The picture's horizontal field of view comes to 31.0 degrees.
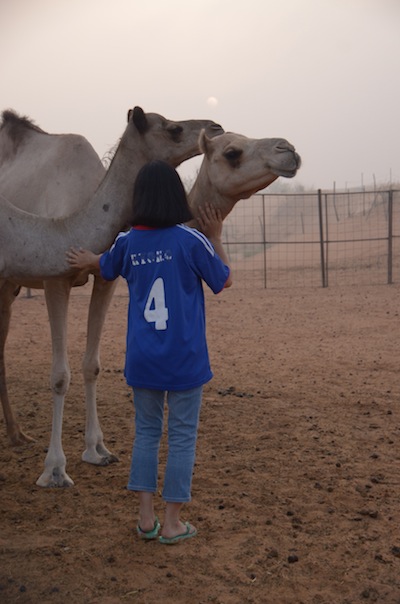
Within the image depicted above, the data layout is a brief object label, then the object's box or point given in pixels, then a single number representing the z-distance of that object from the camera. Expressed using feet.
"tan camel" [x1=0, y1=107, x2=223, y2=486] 11.83
